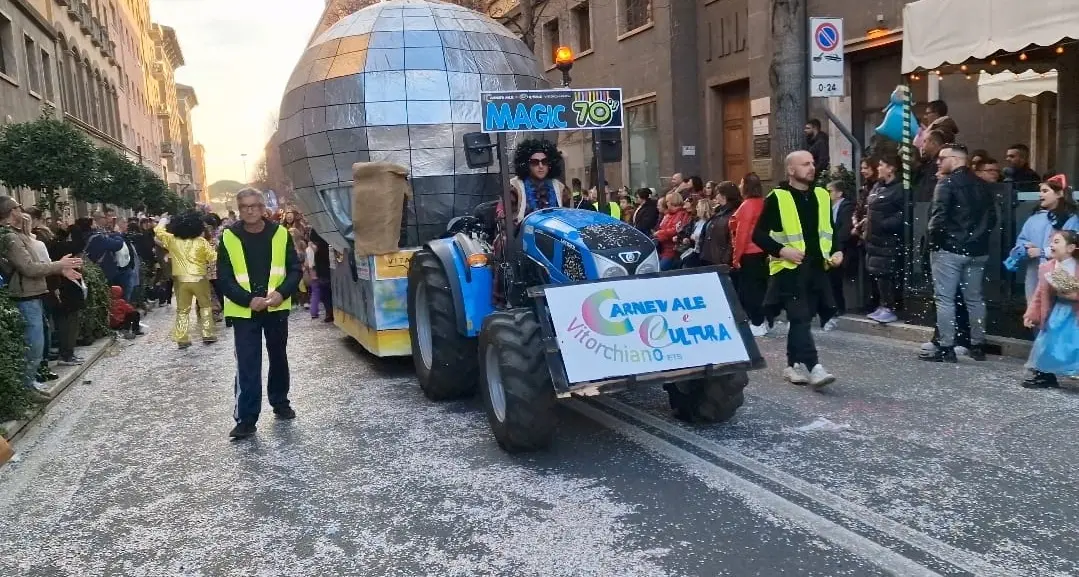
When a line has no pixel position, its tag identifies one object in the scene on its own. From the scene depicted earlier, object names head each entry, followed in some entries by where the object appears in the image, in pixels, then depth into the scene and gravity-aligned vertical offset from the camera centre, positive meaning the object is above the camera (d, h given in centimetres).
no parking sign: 922 +133
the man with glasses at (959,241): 700 -59
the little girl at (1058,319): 596 -110
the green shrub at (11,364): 625 -109
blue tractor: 473 -79
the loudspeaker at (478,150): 542 +29
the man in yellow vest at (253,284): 580 -53
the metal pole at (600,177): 596 +8
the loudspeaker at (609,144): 595 +31
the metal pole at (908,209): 828 -36
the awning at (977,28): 691 +121
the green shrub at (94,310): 999 -113
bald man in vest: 617 -53
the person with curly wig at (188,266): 1004 -67
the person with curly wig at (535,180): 591 +9
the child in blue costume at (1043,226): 655 -48
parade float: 734 +62
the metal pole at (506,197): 566 -3
